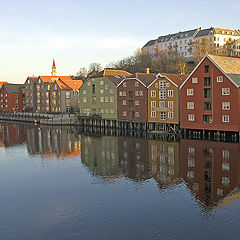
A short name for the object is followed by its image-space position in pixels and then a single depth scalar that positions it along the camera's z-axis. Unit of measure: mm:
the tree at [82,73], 163800
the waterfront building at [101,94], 75438
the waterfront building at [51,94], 101375
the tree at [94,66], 162650
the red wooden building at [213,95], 49125
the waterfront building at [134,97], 66188
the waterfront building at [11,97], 127500
